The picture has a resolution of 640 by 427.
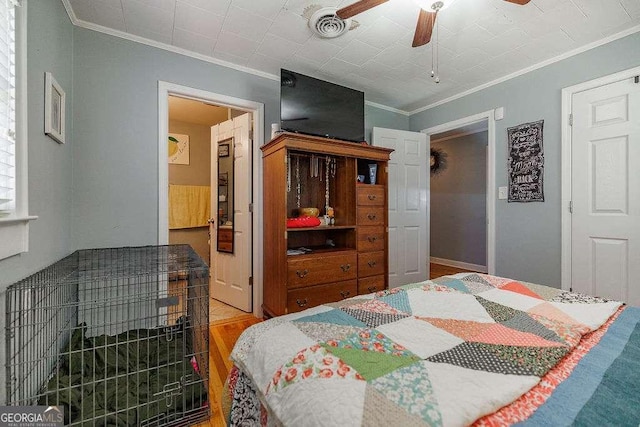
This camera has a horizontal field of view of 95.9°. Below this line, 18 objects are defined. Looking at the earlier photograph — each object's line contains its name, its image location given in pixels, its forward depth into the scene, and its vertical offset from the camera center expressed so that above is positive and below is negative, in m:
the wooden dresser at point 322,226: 2.45 -0.13
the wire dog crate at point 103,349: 1.28 -0.75
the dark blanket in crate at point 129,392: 1.39 -0.95
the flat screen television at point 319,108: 2.60 +1.01
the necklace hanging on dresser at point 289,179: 2.97 +0.34
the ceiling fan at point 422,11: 1.58 +1.15
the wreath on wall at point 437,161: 5.63 +1.01
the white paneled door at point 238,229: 2.97 -0.18
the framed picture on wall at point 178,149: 4.62 +1.02
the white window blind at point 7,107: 1.12 +0.42
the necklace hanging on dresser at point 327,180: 2.99 +0.33
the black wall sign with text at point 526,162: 2.77 +0.49
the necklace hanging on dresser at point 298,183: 2.96 +0.30
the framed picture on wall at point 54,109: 1.59 +0.61
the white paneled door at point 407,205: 3.55 +0.09
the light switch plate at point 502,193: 3.04 +0.20
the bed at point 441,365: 0.60 -0.40
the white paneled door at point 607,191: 2.26 +0.17
